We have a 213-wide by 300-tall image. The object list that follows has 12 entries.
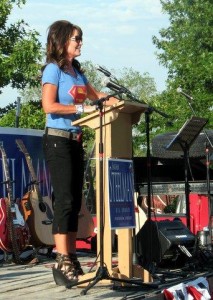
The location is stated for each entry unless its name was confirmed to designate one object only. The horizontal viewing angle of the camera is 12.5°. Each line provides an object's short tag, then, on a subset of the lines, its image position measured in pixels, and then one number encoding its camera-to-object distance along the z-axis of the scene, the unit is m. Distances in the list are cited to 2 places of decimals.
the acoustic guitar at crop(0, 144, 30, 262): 9.54
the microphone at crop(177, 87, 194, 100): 9.88
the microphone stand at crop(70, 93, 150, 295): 6.59
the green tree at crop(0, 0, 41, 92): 24.68
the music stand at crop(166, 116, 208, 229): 9.23
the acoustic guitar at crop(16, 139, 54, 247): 9.99
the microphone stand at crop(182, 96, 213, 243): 10.28
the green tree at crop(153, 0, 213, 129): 33.10
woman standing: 6.88
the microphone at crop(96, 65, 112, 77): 6.97
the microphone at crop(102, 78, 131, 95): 6.86
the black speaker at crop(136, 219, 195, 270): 8.00
